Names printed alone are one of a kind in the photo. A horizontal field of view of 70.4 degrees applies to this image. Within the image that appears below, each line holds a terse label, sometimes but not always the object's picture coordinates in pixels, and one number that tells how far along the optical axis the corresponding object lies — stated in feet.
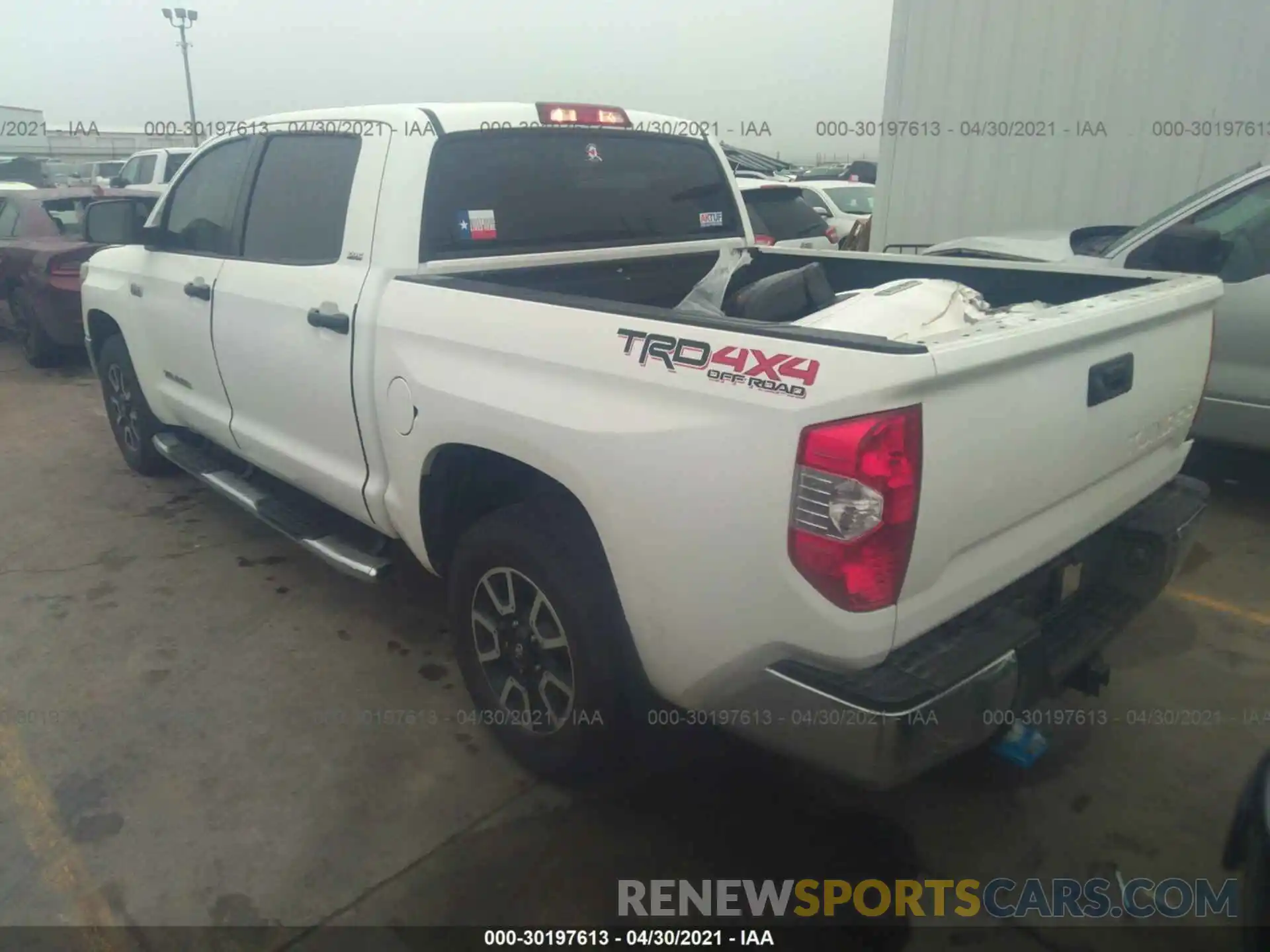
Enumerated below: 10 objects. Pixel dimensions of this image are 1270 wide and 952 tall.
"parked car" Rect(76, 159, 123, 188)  65.77
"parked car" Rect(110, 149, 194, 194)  45.72
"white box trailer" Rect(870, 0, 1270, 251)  19.71
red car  25.53
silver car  14.20
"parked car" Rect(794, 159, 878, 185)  69.46
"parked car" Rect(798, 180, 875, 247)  38.27
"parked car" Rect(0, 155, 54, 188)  72.18
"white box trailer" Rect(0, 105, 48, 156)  99.96
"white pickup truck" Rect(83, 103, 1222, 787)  5.97
